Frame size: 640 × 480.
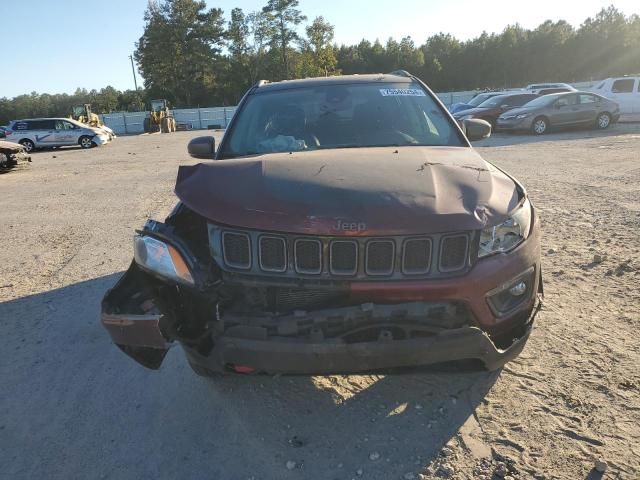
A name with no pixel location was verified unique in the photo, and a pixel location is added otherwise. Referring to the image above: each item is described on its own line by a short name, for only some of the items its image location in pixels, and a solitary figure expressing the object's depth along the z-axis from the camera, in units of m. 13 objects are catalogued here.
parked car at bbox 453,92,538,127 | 20.05
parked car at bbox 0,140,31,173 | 15.26
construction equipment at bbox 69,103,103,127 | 36.78
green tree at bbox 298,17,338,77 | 63.69
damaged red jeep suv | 2.24
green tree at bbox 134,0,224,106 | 69.69
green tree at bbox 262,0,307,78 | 69.12
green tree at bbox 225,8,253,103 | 71.12
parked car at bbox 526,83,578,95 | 22.89
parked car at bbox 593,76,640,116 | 19.98
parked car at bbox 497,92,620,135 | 18.09
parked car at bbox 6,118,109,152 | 25.59
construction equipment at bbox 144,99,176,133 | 40.62
